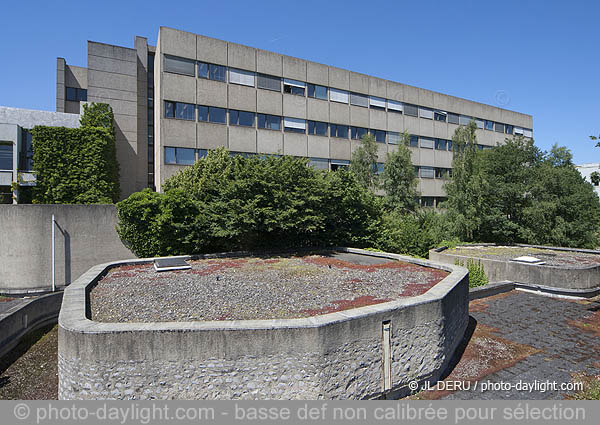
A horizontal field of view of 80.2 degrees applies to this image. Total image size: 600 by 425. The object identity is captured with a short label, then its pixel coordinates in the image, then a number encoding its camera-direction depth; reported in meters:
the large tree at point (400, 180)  27.45
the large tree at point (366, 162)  28.67
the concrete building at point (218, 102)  24.22
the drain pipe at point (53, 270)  16.81
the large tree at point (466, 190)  25.42
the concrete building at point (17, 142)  20.47
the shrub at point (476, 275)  16.41
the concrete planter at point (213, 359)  6.01
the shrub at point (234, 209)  16.12
